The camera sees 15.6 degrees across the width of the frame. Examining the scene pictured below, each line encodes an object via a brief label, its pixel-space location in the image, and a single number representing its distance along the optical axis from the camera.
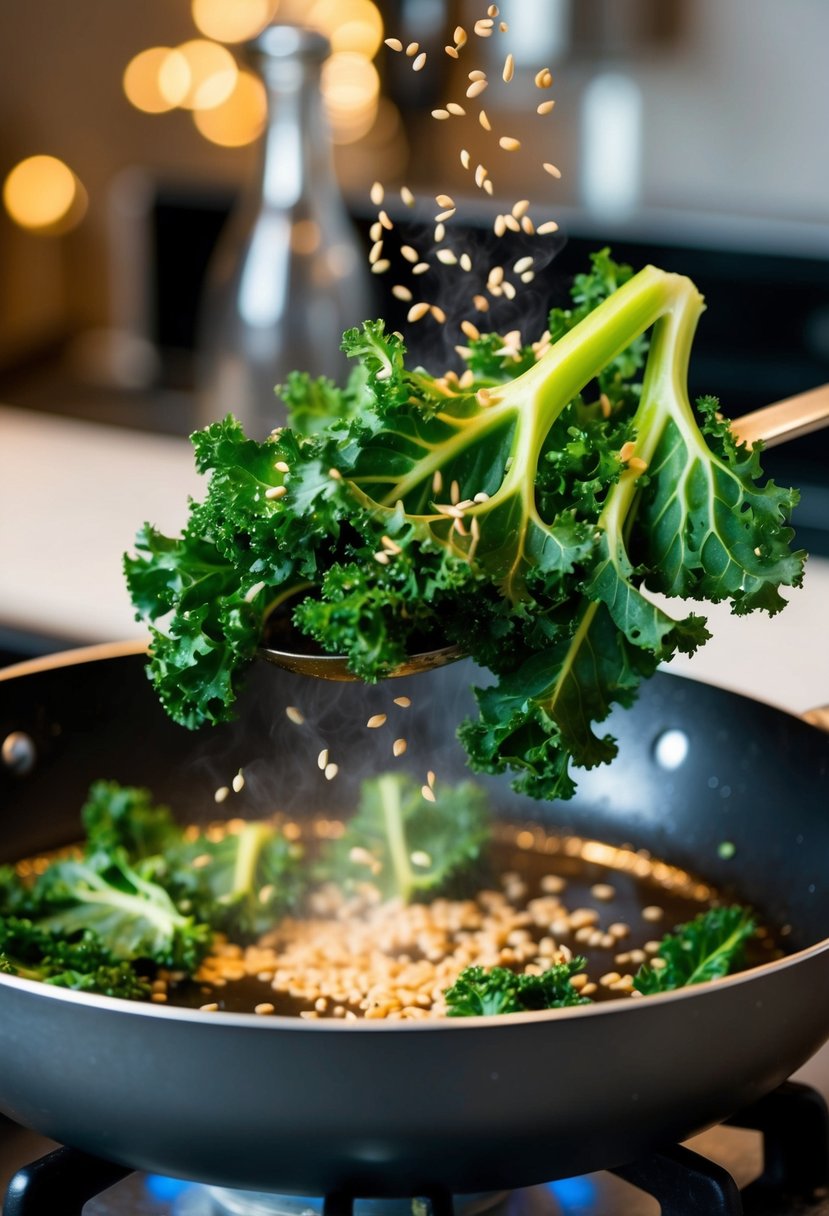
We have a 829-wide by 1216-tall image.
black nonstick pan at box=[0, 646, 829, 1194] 0.83
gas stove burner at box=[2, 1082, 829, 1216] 0.89
